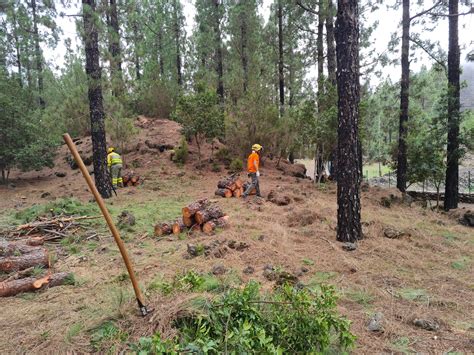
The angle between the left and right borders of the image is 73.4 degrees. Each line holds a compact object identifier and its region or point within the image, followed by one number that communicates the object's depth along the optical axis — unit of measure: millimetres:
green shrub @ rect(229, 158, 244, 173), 14012
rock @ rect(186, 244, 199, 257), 5105
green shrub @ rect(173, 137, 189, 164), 14461
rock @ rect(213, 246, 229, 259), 5070
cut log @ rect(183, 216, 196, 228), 6621
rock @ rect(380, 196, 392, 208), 9588
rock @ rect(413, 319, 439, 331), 3208
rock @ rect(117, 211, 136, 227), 6699
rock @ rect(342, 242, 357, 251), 5448
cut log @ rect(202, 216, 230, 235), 6383
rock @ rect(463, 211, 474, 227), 8398
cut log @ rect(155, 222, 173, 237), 6387
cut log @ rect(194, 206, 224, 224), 6500
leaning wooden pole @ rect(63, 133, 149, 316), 2309
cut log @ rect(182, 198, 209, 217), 6566
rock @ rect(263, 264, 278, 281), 4188
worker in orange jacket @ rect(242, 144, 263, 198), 9031
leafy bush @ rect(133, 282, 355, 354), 2359
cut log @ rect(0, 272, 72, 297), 3932
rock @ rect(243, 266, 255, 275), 4469
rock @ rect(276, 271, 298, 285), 4060
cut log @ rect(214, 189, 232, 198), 9742
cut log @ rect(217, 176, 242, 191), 9836
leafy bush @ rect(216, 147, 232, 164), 14891
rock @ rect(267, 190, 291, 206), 8773
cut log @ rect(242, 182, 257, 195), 9955
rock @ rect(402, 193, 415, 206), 10434
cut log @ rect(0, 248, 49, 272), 4512
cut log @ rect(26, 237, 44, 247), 5587
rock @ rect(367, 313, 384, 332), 3129
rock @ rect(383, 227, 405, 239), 6164
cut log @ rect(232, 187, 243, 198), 9898
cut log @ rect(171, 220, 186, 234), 6455
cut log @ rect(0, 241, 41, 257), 4814
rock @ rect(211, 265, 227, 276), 4367
